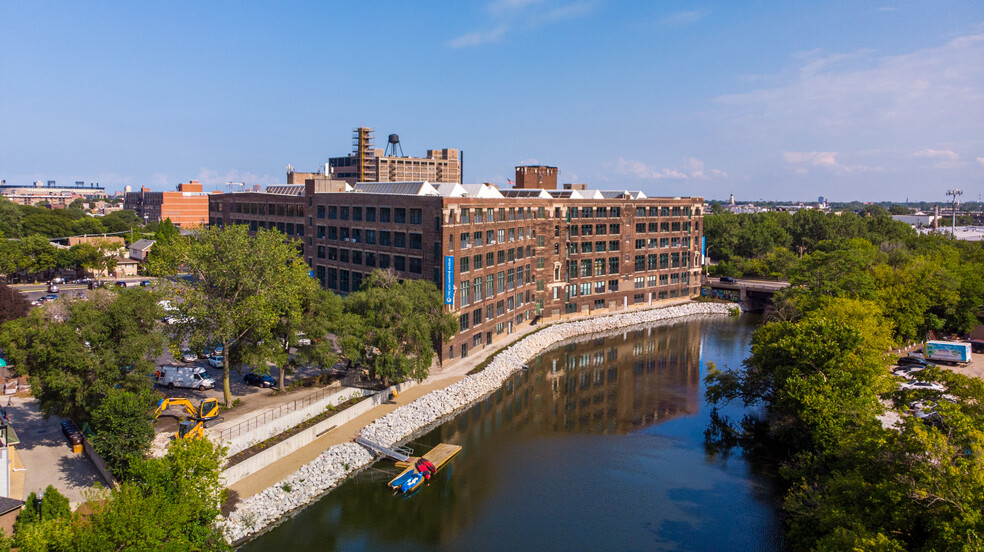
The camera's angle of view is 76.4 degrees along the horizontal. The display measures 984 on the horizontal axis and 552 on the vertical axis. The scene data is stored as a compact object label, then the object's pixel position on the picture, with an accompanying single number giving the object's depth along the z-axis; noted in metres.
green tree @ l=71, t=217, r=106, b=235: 183.31
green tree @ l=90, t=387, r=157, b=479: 41.06
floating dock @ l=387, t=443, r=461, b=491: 48.09
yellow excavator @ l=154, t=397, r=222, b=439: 47.16
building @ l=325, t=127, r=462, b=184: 182.27
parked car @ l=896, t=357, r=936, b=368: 76.56
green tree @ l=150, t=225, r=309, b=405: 53.91
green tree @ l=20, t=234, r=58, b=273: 120.31
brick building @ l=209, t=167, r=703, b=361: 78.12
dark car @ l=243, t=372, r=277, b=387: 62.25
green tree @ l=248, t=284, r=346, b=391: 56.41
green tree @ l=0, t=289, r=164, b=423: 44.03
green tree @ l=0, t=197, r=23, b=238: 159.88
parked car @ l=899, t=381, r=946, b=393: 66.12
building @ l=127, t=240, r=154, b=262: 142.80
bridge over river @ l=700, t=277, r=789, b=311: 130.21
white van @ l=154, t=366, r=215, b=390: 60.78
